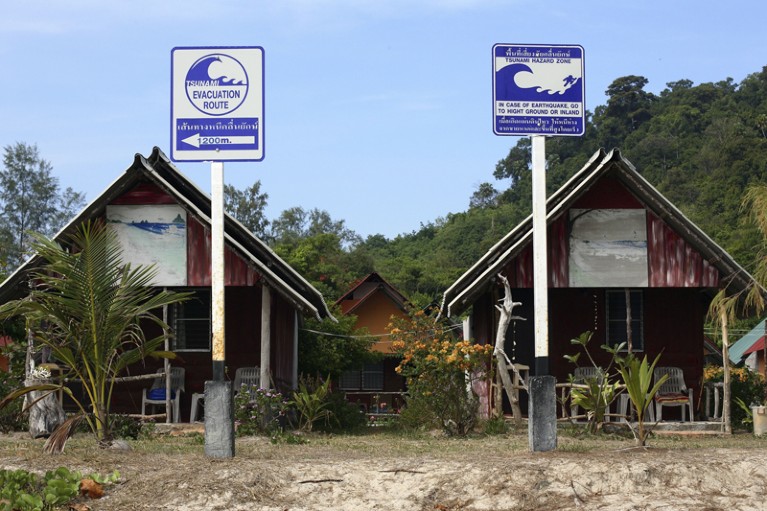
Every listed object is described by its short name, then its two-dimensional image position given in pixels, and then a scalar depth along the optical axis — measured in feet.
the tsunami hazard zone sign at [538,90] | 44.34
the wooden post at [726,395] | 64.69
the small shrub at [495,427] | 60.34
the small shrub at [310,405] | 64.23
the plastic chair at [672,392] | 69.26
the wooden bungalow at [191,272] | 65.51
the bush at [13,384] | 62.54
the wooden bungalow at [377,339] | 136.77
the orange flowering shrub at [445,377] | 60.44
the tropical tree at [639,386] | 42.73
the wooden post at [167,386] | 66.27
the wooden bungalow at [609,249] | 66.13
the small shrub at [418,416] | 61.98
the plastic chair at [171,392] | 69.50
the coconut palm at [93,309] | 45.70
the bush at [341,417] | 67.36
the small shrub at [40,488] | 34.55
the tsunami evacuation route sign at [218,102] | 43.83
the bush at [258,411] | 60.34
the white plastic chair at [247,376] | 70.28
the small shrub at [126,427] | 55.52
